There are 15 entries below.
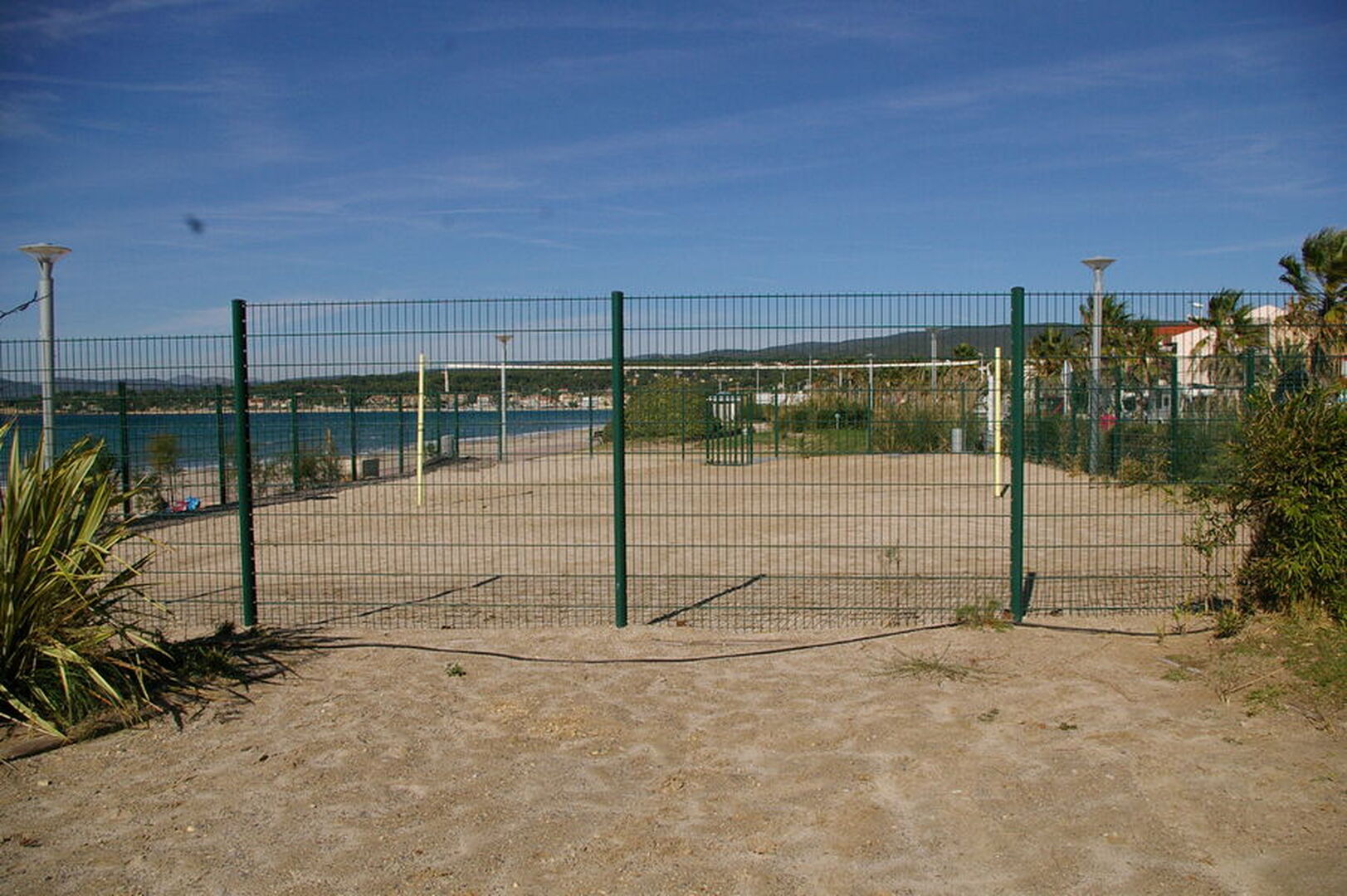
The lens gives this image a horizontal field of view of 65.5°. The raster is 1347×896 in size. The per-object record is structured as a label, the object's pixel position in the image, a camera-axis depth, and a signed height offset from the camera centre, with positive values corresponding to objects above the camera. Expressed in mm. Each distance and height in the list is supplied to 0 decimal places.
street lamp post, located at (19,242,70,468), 8719 +696
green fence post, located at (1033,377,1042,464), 8352 +7
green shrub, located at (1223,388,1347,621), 6926 -602
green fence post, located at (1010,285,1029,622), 7727 -345
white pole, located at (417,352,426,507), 9675 -244
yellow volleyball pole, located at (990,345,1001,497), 10103 -395
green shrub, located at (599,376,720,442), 8852 +103
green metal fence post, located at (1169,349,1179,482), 8781 -131
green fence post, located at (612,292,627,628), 7664 -411
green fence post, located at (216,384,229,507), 8516 -117
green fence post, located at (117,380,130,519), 10250 -139
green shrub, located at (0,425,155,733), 5953 -1047
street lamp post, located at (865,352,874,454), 9102 -19
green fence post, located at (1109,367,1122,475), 10029 -229
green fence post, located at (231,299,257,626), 8188 -402
